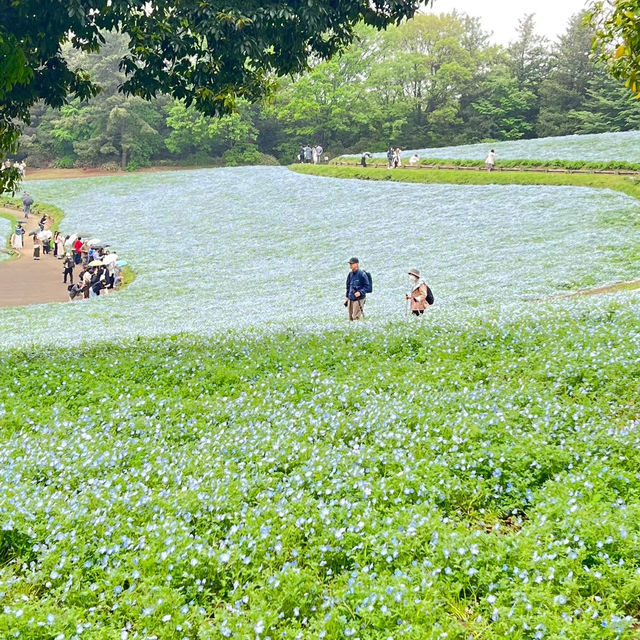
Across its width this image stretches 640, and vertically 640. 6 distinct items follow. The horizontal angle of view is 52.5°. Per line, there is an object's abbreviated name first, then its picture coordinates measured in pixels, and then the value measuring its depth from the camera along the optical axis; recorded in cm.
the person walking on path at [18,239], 4447
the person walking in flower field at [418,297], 1688
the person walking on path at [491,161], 4650
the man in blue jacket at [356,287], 1698
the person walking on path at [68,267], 3284
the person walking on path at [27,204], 5656
